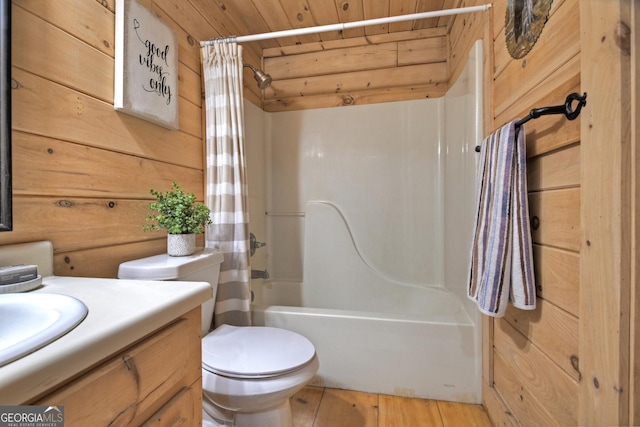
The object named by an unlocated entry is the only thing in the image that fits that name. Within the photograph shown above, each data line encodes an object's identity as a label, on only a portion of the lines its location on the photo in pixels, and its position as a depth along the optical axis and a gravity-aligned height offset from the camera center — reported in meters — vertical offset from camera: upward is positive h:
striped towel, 0.89 -0.06
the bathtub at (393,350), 1.40 -0.71
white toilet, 0.94 -0.53
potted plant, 1.12 -0.02
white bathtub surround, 1.51 -0.07
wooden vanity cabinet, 0.39 -0.29
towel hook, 0.66 +0.28
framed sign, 1.06 +0.63
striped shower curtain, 1.50 +0.21
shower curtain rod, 1.38 +0.97
